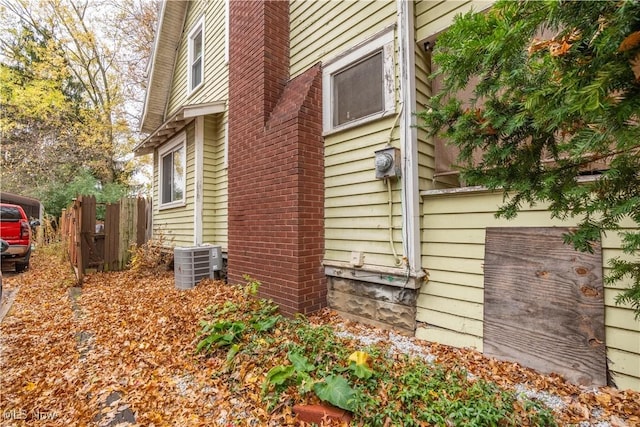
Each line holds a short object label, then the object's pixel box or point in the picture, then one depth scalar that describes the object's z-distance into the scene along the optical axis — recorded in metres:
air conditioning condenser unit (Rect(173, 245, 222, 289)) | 5.76
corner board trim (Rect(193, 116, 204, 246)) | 6.68
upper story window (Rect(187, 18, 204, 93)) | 7.84
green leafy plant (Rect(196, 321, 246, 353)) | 3.26
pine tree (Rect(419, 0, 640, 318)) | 0.98
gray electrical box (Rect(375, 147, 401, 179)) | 3.48
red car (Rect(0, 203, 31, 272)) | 7.59
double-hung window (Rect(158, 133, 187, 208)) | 7.48
